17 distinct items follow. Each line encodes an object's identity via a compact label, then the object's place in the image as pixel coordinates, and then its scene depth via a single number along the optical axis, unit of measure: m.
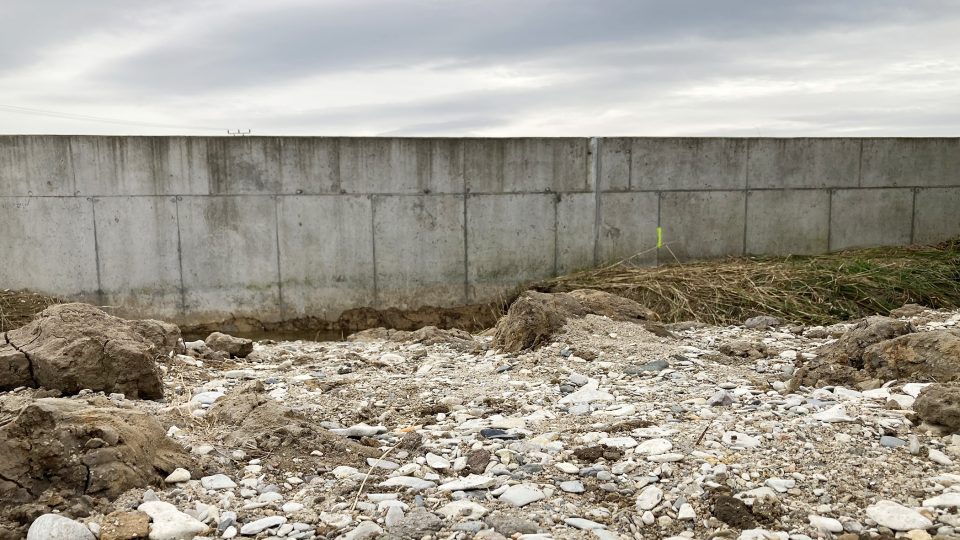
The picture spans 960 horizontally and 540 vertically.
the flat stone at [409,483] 2.93
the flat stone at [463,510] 2.66
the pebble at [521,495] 2.75
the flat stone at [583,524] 2.56
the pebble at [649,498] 2.71
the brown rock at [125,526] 2.50
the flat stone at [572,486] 2.86
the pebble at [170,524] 2.53
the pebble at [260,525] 2.58
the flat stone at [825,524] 2.51
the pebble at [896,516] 2.52
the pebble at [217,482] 2.91
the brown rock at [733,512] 2.56
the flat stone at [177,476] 2.91
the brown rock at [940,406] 3.19
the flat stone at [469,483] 2.89
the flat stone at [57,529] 2.46
